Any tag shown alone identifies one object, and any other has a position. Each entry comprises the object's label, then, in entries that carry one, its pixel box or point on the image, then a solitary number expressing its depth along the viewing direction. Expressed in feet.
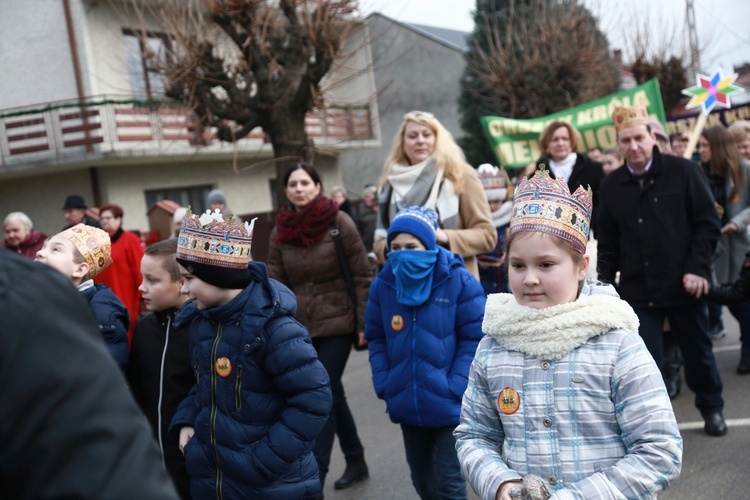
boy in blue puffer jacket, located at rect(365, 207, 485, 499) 11.66
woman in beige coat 15.52
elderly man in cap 30.07
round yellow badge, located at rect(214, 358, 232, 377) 9.89
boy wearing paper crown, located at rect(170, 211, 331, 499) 9.69
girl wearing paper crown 6.79
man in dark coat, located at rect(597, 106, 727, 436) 15.37
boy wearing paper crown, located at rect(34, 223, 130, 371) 11.42
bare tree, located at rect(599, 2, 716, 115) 67.72
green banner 33.86
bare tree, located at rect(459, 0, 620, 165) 60.59
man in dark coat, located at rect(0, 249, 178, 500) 3.14
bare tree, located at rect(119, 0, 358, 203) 30.94
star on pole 29.35
